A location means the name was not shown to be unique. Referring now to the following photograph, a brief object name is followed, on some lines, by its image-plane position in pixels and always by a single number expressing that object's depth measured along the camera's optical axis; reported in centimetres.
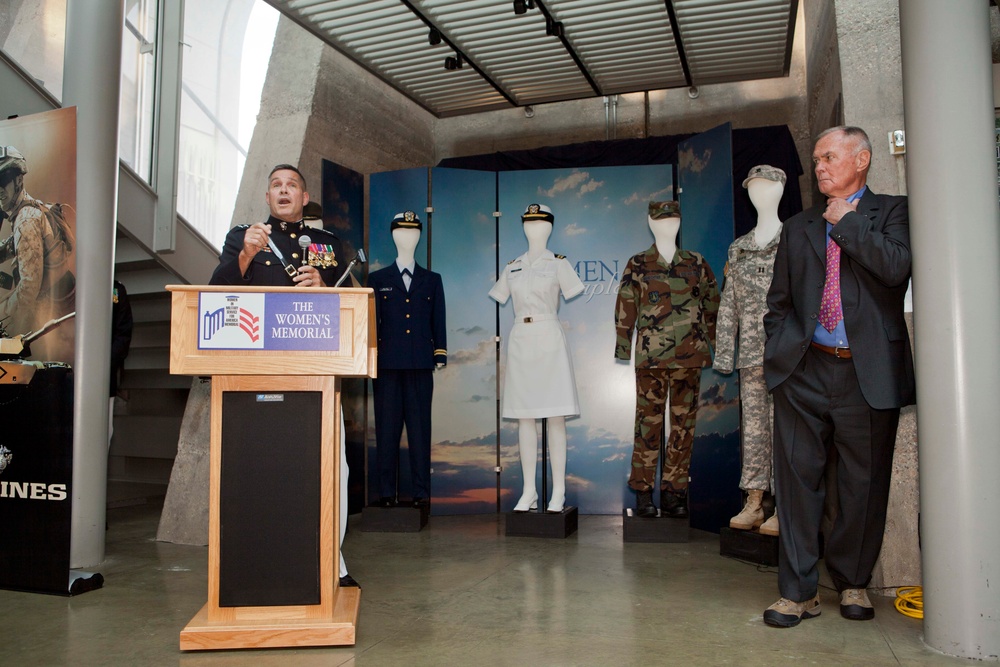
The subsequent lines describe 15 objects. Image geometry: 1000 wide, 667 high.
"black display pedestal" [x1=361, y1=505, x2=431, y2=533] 484
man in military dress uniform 297
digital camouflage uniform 400
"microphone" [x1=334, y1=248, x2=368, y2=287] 270
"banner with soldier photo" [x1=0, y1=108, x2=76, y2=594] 325
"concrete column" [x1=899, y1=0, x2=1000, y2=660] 240
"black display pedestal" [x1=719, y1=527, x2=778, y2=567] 375
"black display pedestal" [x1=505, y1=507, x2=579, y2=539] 461
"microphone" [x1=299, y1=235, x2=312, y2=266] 282
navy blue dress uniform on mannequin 512
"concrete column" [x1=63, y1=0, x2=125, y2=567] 366
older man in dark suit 265
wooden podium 252
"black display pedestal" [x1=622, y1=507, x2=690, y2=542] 447
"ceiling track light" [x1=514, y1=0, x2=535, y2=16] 531
